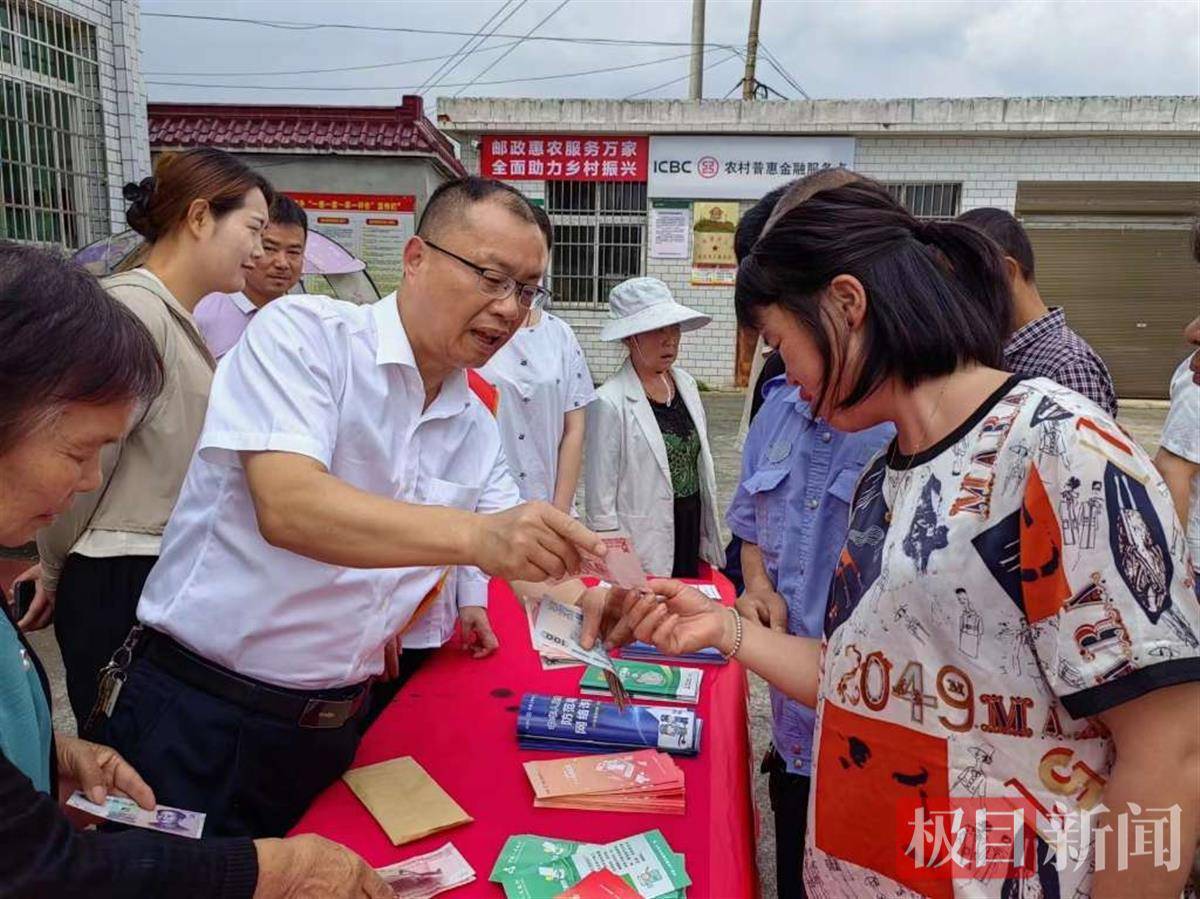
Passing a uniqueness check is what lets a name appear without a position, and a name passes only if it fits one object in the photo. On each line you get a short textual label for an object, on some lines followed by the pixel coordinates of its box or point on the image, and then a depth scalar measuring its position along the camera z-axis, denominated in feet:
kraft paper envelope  4.36
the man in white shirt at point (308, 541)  4.34
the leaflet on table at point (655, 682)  6.02
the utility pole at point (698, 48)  53.78
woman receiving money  3.15
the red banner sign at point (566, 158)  40.19
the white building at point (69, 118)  17.06
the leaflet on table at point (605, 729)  5.27
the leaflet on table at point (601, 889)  3.87
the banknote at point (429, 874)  3.92
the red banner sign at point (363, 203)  33.14
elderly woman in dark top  2.98
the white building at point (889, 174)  38.50
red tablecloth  4.33
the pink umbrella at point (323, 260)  11.94
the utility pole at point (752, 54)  57.11
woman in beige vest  6.59
